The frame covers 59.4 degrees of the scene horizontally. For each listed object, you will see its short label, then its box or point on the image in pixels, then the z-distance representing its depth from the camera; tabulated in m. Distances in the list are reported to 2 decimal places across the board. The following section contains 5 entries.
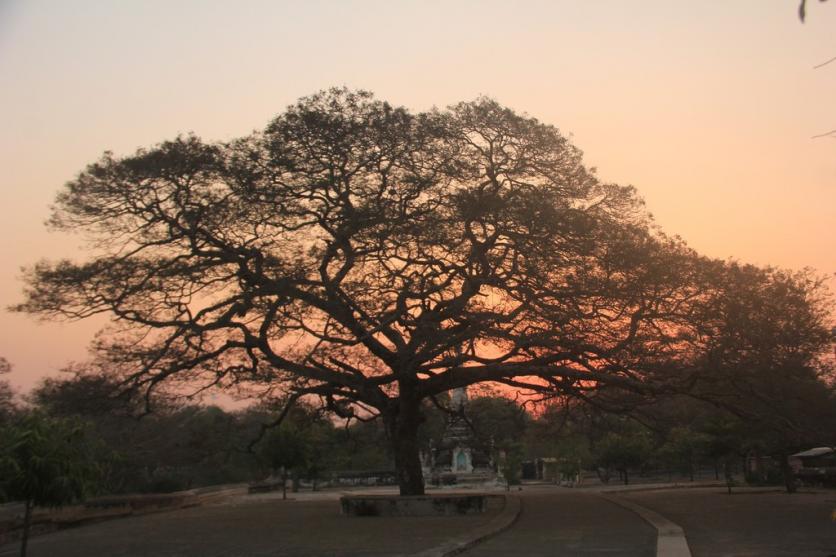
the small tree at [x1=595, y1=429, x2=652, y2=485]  45.22
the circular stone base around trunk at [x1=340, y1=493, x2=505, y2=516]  19.91
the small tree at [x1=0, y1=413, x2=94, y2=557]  11.42
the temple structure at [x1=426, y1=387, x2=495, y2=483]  41.44
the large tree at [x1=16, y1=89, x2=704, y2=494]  18.72
